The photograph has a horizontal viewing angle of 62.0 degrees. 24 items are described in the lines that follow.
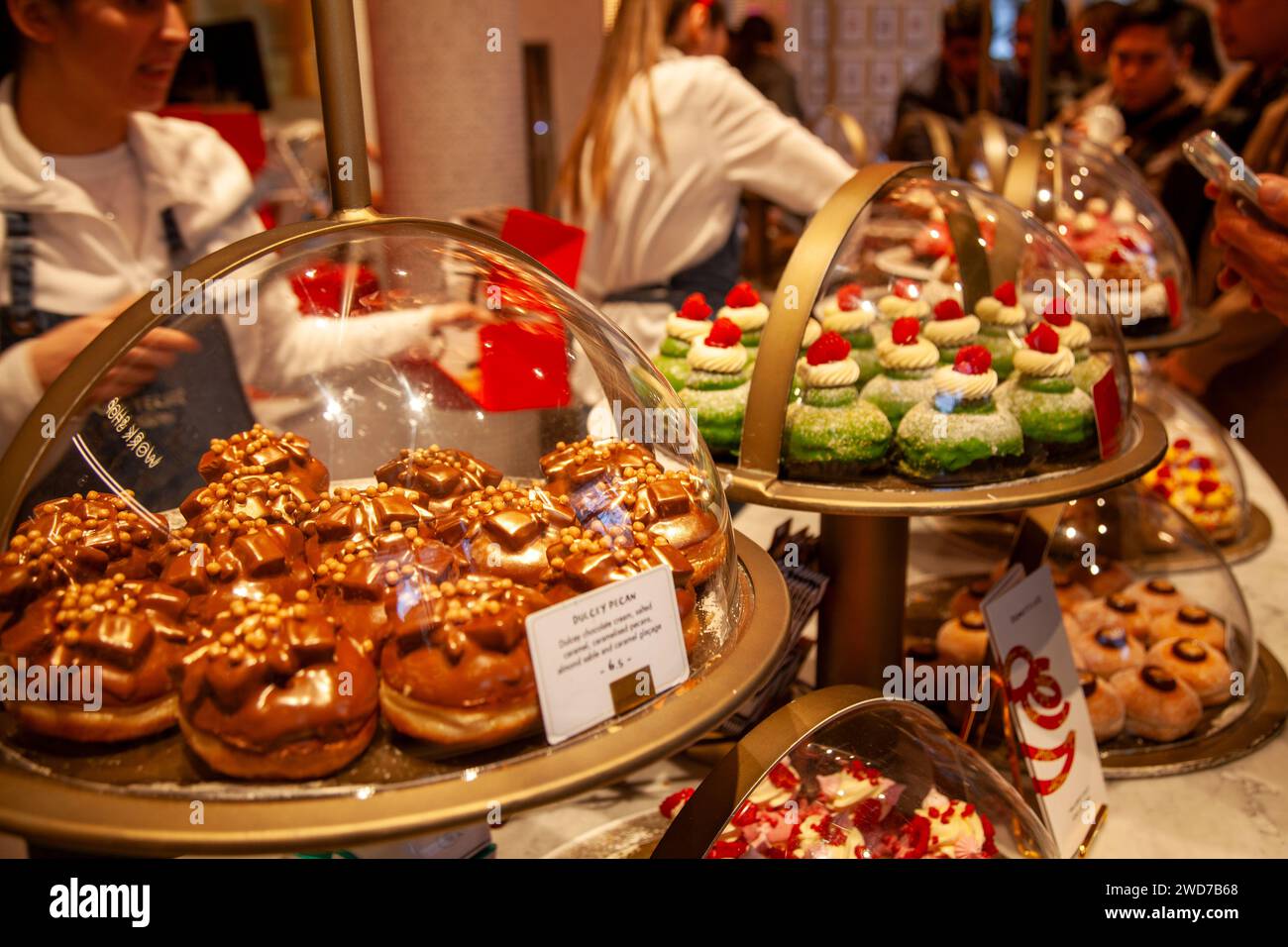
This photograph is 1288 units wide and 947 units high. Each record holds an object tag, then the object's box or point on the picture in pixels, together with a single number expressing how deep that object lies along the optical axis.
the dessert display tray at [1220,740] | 1.98
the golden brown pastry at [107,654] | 1.03
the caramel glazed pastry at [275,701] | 0.97
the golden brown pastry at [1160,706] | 2.04
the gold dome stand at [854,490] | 1.57
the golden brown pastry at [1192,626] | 2.28
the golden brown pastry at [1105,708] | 2.03
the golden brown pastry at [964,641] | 2.21
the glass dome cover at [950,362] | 1.68
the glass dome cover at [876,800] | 1.37
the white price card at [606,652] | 1.02
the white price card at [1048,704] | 1.74
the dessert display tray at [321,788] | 0.88
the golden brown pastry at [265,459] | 1.37
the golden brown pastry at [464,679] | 1.02
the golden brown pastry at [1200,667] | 2.13
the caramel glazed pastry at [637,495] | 1.26
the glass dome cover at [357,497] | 1.03
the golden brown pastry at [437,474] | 1.34
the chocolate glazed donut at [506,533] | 1.16
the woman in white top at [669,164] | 3.10
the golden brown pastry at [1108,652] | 2.17
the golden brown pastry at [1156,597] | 2.38
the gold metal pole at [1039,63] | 2.52
